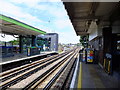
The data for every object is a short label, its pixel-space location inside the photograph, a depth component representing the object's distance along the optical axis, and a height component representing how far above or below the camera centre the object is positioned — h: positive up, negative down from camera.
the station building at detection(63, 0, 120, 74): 5.12 +1.77
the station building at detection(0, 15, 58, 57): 11.46 +1.78
